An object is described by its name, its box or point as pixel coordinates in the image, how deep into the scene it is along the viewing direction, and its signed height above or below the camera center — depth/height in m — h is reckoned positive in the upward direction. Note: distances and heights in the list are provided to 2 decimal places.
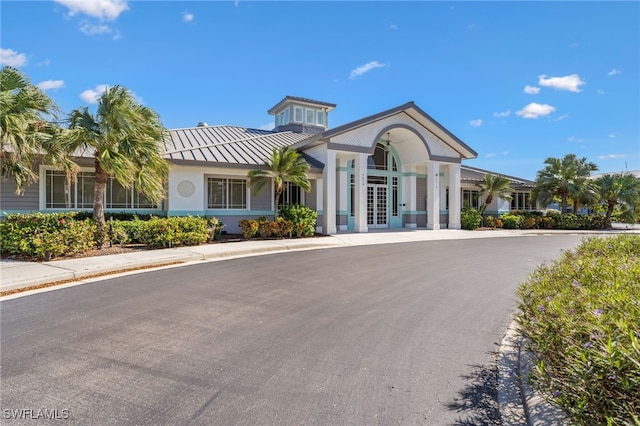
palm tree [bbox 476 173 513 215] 24.23 +1.99
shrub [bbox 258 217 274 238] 15.62 -0.57
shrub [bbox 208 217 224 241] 14.21 -0.57
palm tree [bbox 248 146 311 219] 15.88 +1.98
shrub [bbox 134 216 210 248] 12.07 -0.59
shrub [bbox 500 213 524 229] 25.16 -0.38
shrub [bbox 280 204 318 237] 16.34 -0.13
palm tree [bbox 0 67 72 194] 9.09 +2.37
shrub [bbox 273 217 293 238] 15.80 -0.54
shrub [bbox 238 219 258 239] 15.28 -0.56
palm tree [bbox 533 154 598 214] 25.27 +2.66
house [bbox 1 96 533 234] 15.40 +2.10
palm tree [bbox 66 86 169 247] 10.59 +2.28
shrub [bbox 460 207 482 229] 23.14 -0.16
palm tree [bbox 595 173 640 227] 25.05 +1.70
